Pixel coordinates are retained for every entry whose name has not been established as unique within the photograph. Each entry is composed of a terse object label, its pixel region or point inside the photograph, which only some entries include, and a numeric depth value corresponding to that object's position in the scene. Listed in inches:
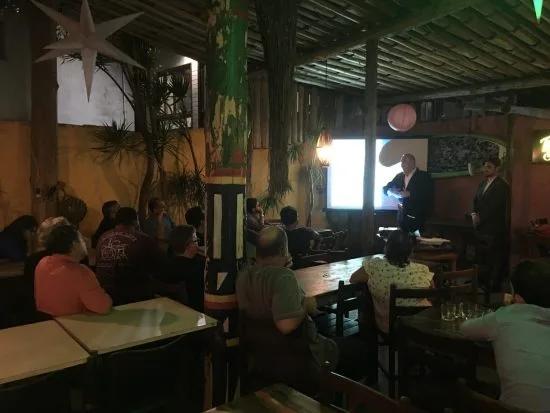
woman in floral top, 133.8
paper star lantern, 173.3
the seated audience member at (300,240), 209.3
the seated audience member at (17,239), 188.5
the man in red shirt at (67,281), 114.2
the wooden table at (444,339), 91.4
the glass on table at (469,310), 117.6
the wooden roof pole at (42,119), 239.0
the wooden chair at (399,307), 121.1
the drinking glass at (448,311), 117.1
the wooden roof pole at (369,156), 244.4
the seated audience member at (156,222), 241.0
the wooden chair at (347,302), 136.5
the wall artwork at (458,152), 319.9
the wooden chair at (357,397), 64.2
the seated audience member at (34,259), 146.3
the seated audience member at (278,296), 102.3
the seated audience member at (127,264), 148.2
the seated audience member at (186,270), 148.9
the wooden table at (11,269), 166.7
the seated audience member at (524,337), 74.7
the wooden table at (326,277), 143.8
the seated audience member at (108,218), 223.5
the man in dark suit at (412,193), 284.2
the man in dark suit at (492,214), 254.4
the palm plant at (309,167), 368.0
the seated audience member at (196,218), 208.8
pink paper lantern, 302.4
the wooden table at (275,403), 75.5
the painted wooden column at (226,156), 118.0
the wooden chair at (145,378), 88.7
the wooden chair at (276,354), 100.7
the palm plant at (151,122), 282.0
